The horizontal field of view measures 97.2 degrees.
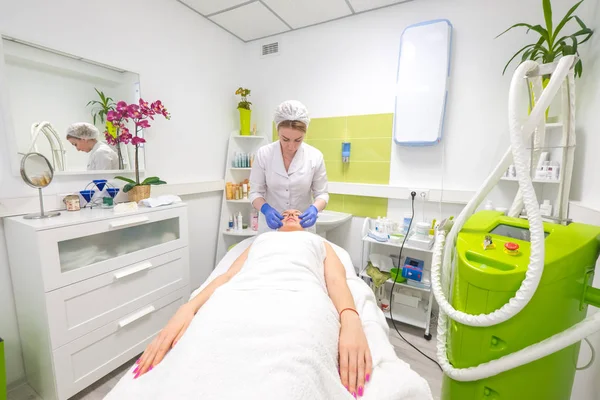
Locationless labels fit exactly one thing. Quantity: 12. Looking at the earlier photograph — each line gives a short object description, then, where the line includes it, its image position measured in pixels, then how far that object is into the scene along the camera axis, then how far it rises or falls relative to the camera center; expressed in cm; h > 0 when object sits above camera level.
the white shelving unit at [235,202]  253 -33
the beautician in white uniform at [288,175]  159 -5
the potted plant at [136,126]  163 +27
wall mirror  133 +36
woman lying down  54 -42
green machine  66 -35
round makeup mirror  125 -2
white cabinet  118 -62
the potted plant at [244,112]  249 +53
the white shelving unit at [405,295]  187 -95
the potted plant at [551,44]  133 +65
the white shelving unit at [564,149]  87 +7
